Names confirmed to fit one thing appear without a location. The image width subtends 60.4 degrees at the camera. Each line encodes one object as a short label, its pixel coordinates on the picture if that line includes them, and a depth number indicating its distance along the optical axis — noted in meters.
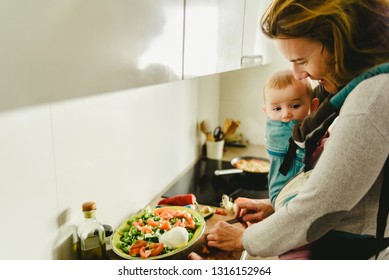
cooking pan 1.54
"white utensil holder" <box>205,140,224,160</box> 1.86
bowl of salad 0.94
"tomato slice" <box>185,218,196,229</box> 1.06
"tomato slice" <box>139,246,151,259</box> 0.92
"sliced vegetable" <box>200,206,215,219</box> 1.21
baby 1.03
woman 0.53
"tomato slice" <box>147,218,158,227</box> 1.07
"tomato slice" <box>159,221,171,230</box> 1.04
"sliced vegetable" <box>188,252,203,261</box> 0.94
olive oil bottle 0.91
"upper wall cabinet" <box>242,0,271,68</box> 1.19
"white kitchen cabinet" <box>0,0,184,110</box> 0.36
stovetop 1.40
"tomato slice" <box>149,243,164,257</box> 0.94
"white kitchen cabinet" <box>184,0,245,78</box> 0.76
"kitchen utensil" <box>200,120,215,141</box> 1.85
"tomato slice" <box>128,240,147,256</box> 0.93
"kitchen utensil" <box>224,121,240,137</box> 2.06
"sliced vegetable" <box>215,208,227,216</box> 1.24
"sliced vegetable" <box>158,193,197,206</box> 1.28
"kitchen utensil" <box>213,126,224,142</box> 1.90
